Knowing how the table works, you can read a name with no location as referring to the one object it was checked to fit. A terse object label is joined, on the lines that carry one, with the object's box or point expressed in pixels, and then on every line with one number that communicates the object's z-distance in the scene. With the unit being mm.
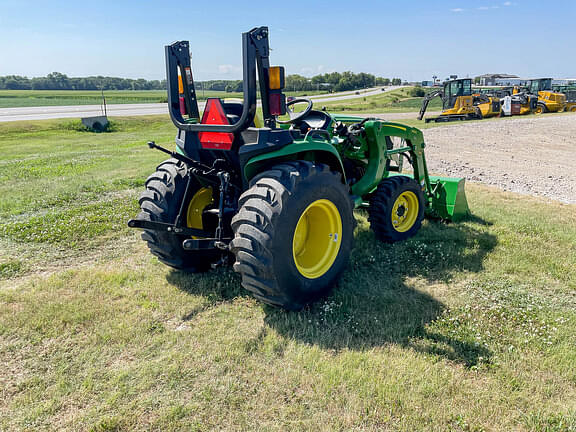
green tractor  3549
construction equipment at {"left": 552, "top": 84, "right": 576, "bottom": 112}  30422
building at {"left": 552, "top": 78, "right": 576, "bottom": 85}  57525
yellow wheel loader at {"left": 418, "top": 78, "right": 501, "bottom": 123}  26500
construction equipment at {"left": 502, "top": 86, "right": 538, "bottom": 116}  28062
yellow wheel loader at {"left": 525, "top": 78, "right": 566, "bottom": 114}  29266
